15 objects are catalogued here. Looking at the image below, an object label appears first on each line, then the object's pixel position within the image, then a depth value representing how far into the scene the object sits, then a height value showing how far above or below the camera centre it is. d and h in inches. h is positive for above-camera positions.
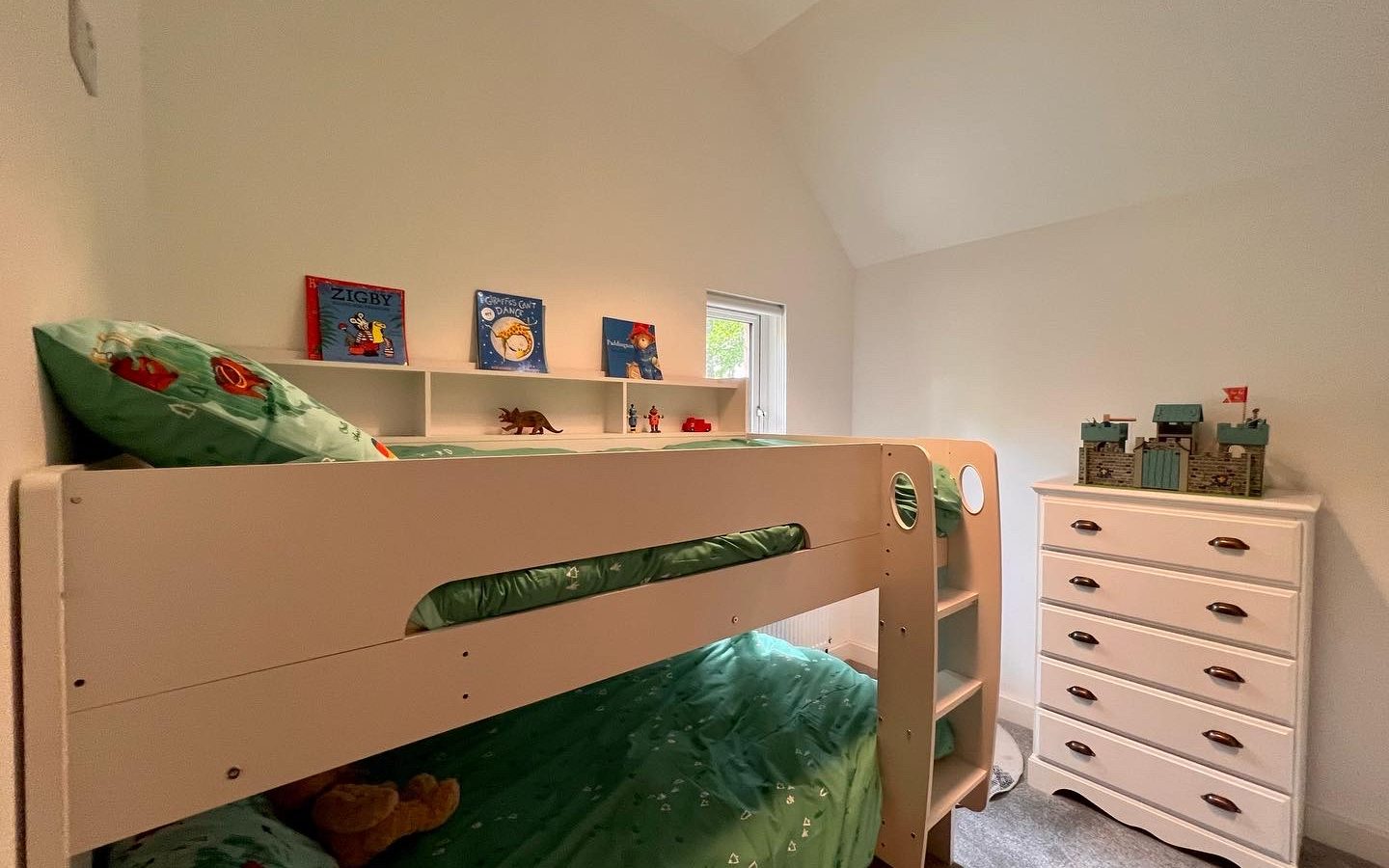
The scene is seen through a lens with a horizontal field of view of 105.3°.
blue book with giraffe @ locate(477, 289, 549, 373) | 74.8 +13.2
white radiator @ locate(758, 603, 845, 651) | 109.4 -43.6
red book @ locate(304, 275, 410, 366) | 62.9 +12.3
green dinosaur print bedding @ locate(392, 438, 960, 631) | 28.2 -9.5
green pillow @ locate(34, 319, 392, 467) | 23.0 +1.0
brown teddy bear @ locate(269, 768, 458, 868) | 36.5 -28.1
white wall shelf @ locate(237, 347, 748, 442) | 64.8 +4.1
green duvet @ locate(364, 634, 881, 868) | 38.2 -30.3
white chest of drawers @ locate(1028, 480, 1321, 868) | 62.9 -30.9
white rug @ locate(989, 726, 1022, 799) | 80.7 -54.9
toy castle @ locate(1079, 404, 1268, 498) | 68.2 -4.2
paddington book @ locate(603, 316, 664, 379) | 87.4 +12.5
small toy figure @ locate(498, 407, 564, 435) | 76.7 +0.4
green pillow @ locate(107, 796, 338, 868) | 26.9 -22.4
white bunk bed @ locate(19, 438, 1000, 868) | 19.0 -8.4
